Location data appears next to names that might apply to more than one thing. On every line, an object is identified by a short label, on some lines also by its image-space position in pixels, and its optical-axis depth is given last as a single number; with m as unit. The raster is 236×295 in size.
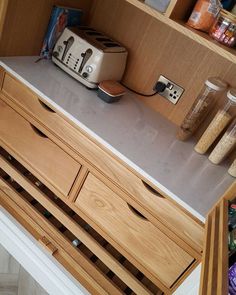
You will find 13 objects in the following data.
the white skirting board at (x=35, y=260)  1.34
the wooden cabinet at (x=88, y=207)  1.06
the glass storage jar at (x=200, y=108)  1.15
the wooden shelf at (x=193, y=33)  1.01
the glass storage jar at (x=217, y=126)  1.15
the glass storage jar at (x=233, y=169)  1.16
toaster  1.27
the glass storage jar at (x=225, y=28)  1.03
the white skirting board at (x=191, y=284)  0.96
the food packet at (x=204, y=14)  1.06
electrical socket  1.36
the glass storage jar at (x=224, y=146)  1.13
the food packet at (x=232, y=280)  0.68
